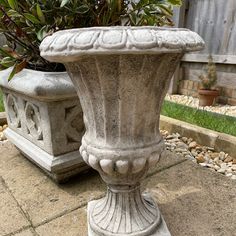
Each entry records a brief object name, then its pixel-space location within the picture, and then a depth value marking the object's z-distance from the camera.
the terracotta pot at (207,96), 4.14
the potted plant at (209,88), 4.13
